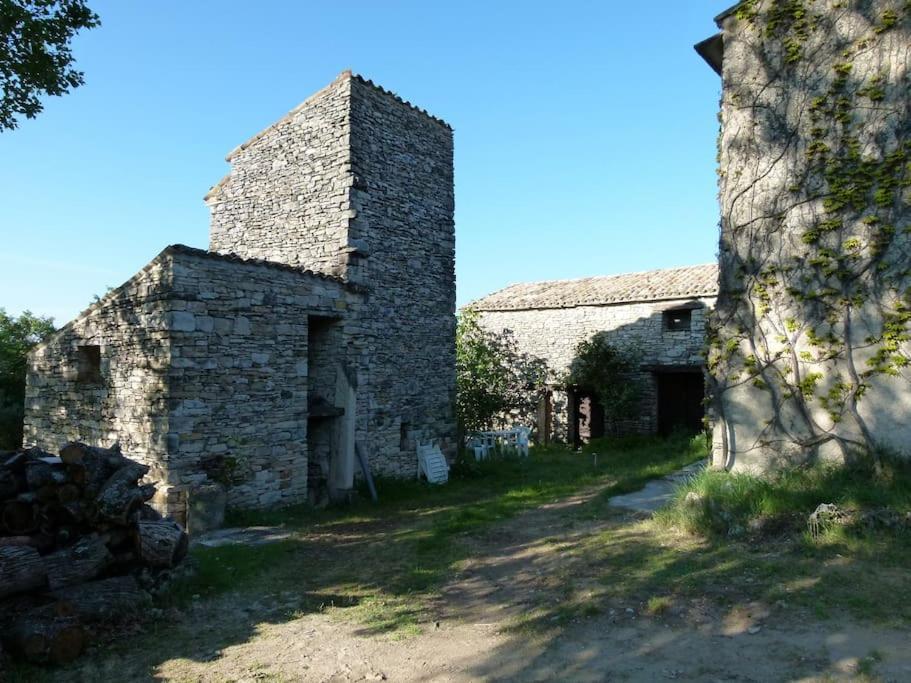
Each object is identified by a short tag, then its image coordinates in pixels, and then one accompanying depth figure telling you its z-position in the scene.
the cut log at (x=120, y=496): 5.13
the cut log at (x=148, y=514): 5.97
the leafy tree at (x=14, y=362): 13.31
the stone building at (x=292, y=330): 8.10
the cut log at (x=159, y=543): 5.36
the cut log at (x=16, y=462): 4.99
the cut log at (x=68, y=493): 5.00
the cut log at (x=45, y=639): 4.18
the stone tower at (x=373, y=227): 10.62
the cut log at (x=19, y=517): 4.86
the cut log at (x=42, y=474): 4.97
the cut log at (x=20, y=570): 4.37
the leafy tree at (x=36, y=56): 8.63
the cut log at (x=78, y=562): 4.68
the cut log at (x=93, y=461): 5.11
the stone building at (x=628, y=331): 16.73
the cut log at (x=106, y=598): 4.64
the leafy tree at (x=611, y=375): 16.95
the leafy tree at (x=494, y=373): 17.39
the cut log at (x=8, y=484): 4.89
